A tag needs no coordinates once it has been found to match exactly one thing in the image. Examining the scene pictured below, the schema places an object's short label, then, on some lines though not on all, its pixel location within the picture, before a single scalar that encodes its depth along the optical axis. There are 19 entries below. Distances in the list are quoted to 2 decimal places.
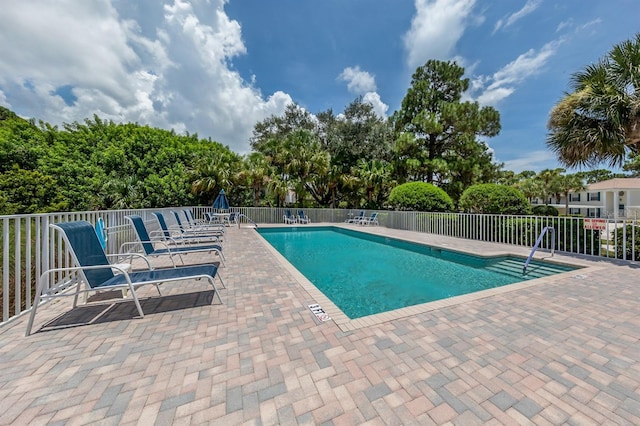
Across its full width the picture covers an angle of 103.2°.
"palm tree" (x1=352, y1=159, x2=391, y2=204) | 19.69
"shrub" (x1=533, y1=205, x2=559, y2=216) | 13.01
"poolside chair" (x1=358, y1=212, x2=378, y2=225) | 16.92
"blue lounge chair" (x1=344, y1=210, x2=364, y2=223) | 17.76
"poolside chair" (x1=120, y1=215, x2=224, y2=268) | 4.91
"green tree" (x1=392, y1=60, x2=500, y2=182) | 18.78
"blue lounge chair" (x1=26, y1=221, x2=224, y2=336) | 2.85
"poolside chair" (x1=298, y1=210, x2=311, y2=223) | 18.59
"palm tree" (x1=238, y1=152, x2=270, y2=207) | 17.70
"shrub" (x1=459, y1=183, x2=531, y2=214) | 10.94
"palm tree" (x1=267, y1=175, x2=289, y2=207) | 18.34
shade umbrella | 15.25
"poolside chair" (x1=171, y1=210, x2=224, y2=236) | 8.14
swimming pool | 4.95
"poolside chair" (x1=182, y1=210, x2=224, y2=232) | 9.16
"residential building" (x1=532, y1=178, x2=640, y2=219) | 25.06
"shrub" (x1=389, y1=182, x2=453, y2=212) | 14.34
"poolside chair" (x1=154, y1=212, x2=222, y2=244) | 6.48
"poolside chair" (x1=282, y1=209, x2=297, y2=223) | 18.59
